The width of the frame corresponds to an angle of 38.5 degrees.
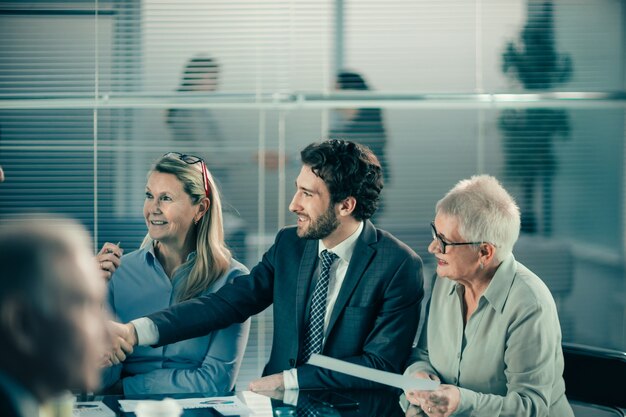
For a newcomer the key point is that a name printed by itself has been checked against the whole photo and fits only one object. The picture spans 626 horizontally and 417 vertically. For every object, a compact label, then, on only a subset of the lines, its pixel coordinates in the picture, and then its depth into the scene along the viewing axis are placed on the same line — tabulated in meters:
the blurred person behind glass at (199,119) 4.58
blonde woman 3.08
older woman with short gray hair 2.51
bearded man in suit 2.96
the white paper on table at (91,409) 2.28
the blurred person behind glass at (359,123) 4.60
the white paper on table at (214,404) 2.34
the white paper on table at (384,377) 2.42
